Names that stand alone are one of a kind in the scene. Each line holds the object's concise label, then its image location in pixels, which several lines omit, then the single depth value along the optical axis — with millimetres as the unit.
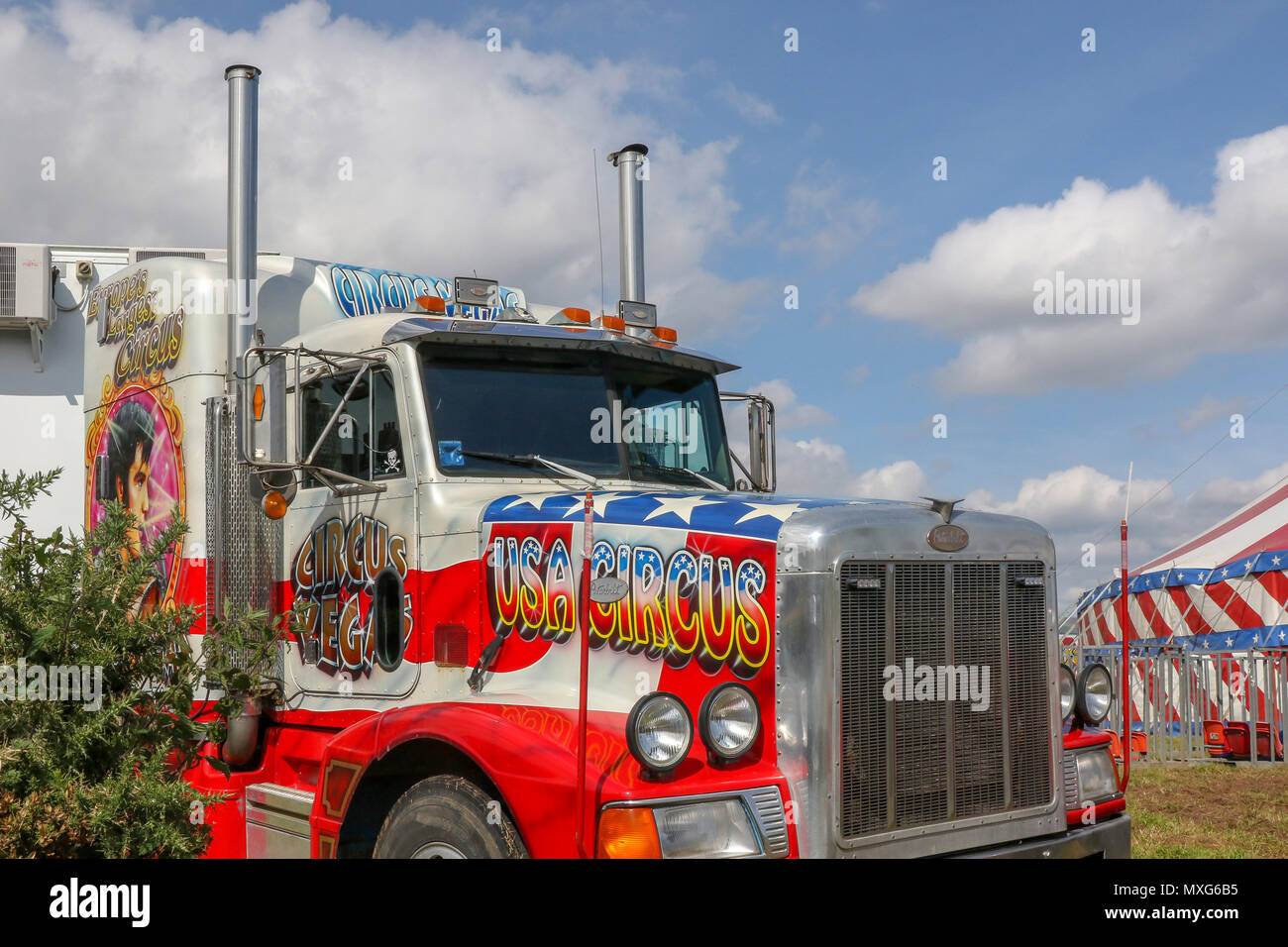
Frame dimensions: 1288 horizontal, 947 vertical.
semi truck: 4352
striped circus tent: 16953
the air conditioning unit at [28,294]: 10625
